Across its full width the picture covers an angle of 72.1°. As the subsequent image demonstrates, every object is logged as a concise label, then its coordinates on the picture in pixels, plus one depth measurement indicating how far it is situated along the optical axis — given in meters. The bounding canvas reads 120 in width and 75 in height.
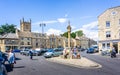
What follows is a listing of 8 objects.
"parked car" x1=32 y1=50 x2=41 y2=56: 19.12
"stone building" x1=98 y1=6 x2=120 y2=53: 20.83
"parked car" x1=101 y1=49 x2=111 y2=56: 17.04
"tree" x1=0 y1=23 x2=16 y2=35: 42.39
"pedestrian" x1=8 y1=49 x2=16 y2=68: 7.83
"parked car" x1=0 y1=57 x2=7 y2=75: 2.77
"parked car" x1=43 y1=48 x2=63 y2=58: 15.95
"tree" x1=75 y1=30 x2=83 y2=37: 55.38
